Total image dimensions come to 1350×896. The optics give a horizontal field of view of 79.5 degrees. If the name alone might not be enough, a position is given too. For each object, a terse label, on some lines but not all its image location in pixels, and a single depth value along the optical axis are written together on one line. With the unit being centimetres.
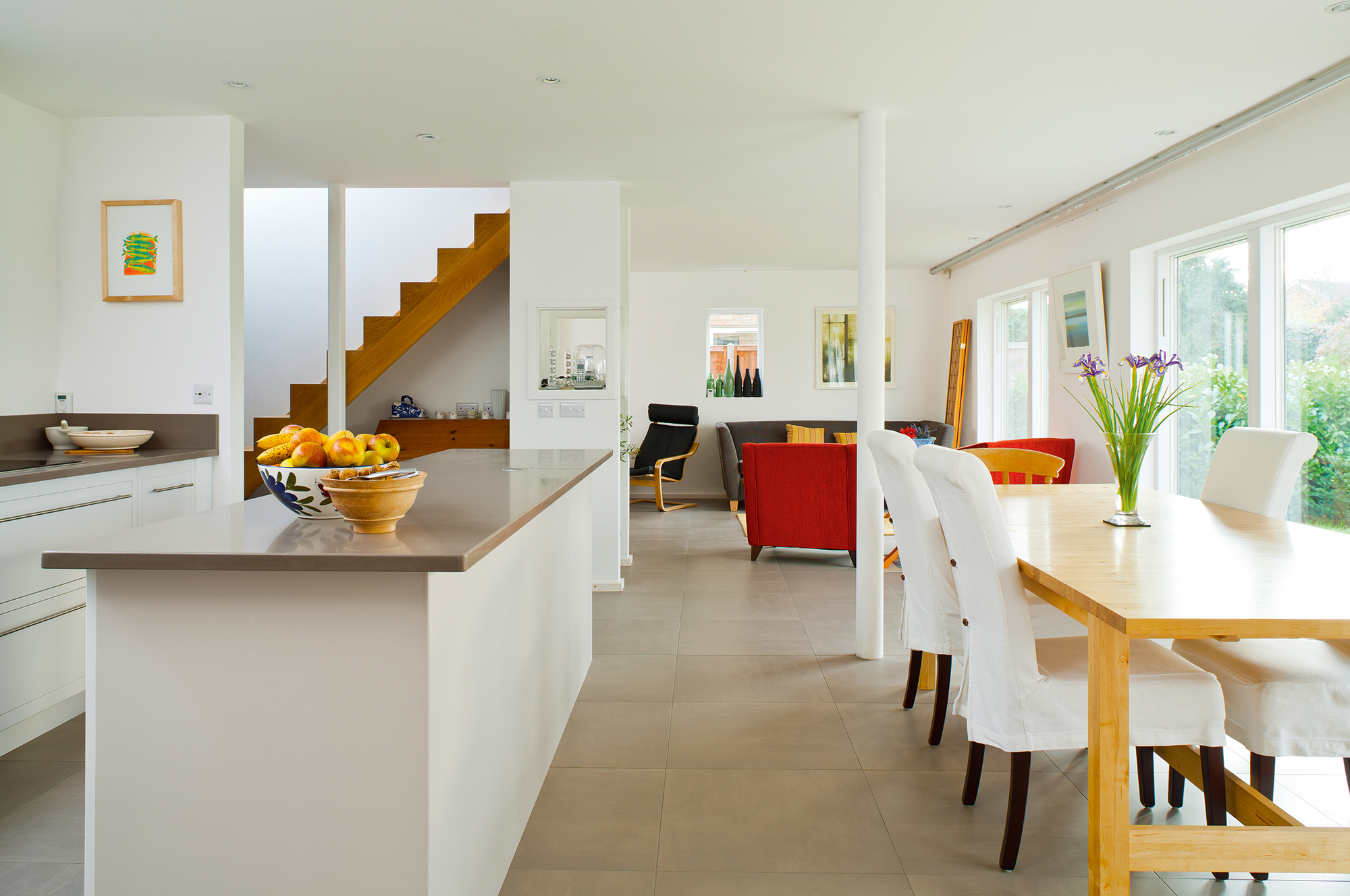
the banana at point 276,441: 162
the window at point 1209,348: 433
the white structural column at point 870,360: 361
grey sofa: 800
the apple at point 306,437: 160
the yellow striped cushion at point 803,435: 825
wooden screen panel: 808
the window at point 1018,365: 661
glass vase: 239
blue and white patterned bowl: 156
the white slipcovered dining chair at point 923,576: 252
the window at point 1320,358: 365
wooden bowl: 143
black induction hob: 297
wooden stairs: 562
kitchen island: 137
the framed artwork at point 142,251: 369
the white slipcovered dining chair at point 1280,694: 177
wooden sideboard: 677
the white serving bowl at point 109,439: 347
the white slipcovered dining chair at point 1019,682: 178
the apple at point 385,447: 167
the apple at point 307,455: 156
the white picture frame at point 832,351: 895
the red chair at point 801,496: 547
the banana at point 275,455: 158
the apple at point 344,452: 156
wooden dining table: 147
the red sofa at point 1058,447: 566
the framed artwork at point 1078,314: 534
